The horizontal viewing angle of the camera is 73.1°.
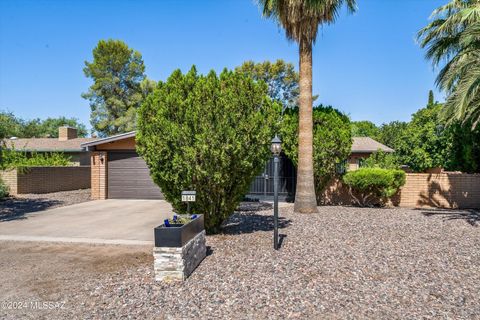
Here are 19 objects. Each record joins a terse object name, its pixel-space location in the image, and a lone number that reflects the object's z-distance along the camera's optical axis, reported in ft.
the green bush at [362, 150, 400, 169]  43.65
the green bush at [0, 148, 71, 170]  47.23
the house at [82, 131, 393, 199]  49.75
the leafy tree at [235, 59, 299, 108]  103.60
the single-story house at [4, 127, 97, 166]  76.28
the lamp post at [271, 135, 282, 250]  21.04
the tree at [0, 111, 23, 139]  40.47
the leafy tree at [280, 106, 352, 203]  39.01
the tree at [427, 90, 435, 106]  116.06
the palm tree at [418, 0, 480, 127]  28.02
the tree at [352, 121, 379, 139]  135.44
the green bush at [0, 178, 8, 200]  46.46
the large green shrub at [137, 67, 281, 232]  21.01
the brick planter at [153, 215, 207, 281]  15.39
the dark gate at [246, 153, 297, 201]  45.14
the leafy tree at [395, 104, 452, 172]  45.68
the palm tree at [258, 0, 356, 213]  34.71
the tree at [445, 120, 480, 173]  42.24
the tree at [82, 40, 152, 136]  103.81
